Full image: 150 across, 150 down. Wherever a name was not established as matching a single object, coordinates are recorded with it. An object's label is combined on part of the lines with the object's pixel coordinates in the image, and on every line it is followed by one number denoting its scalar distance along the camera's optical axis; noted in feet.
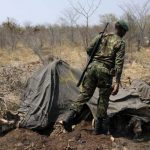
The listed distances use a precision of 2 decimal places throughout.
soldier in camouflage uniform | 18.54
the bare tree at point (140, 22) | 81.61
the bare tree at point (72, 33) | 96.71
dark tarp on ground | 20.65
